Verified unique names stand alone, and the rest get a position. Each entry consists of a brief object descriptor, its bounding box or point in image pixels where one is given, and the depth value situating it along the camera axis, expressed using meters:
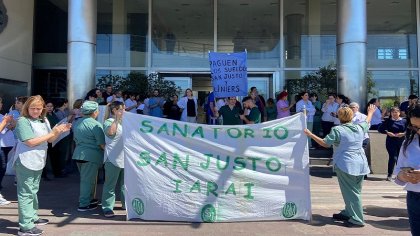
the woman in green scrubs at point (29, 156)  5.58
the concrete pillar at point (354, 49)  12.01
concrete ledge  10.77
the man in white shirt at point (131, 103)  12.25
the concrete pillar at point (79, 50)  11.99
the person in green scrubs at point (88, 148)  6.74
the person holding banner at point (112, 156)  6.55
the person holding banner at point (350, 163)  6.06
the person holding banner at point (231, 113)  9.81
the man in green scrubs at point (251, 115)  9.26
